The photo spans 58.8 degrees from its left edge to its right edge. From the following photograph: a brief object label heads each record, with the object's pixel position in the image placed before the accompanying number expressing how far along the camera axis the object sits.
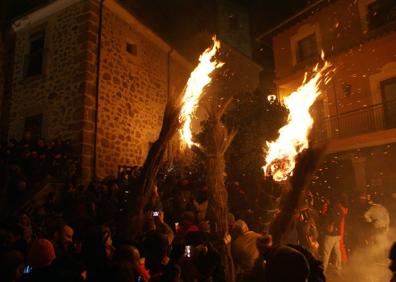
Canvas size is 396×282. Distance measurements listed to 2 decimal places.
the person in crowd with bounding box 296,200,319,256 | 7.68
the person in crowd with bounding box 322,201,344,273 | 7.69
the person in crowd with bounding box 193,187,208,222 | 7.42
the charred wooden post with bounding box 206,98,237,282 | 5.72
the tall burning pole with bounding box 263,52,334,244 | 8.29
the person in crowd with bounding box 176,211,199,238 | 5.55
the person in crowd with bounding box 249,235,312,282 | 2.75
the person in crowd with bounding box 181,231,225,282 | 3.82
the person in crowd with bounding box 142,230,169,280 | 3.71
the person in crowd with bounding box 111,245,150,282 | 3.11
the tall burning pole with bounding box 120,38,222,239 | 5.05
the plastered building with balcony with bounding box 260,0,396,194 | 13.02
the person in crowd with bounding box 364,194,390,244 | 8.48
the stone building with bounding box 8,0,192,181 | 10.98
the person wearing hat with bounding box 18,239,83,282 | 2.81
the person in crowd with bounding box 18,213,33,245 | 4.34
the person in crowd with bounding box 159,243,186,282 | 3.45
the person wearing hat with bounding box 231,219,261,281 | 4.48
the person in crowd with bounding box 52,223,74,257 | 4.35
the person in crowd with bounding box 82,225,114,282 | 3.17
